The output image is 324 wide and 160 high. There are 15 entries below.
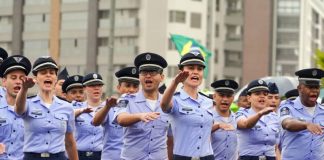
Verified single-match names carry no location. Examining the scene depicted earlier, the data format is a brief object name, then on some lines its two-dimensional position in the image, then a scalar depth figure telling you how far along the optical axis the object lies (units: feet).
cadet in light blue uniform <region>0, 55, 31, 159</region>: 34.58
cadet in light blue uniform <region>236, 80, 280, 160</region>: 42.96
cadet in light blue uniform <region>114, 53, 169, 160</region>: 34.01
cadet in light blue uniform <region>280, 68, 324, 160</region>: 35.24
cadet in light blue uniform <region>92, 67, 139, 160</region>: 42.04
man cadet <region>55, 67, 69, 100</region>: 49.47
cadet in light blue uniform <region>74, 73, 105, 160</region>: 46.11
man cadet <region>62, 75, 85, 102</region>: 47.32
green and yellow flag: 105.36
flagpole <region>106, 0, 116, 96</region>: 96.11
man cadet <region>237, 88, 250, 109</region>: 50.46
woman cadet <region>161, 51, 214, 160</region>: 34.94
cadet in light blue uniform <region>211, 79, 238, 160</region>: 42.06
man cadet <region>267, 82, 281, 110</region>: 47.09
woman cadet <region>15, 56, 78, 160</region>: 34.37
